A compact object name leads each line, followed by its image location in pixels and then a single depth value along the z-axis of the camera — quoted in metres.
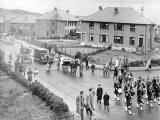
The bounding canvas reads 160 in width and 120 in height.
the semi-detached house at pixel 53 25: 82.12
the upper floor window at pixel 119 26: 55.96
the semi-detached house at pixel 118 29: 53.69
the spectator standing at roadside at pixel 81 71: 31.83
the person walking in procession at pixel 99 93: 21.56
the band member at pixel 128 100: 20.23
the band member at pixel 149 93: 21.70
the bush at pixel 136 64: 38.09
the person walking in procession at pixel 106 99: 20.45
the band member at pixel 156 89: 22.25
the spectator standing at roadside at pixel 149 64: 36.34
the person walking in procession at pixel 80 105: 18.53
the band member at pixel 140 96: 20.95
